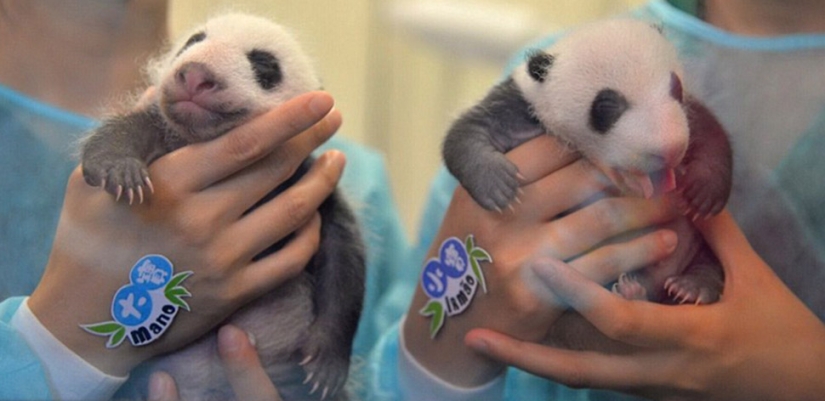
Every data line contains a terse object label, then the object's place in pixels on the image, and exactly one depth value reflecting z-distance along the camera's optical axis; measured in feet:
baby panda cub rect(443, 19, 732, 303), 2.94
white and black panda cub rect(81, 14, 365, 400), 3.06
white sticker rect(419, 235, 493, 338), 3.12
